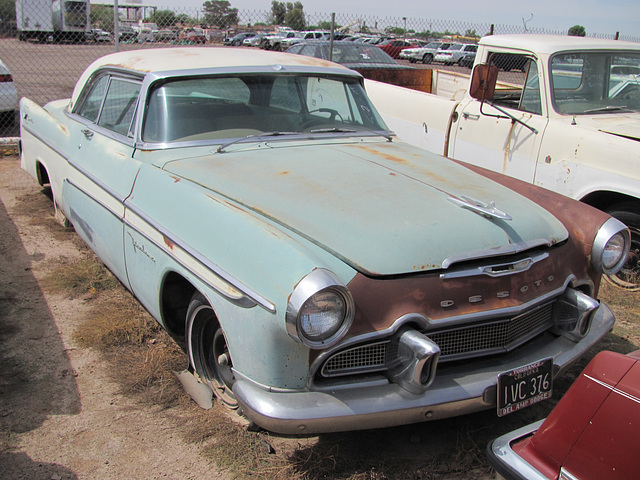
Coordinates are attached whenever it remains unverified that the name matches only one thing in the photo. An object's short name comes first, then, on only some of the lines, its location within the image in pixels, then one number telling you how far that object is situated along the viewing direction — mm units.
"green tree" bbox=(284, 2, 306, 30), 33494
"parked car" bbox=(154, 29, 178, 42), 15487
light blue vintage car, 2082
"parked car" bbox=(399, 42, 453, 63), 29703
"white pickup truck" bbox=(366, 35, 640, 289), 4066
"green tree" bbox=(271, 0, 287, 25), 35719
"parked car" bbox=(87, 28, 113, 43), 19828
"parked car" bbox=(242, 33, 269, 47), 31544
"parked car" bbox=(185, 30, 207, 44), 17594
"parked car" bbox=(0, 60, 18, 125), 8102
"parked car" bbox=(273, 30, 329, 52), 31011
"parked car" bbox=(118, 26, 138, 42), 17734
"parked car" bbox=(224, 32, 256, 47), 29353
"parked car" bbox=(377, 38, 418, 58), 32875
